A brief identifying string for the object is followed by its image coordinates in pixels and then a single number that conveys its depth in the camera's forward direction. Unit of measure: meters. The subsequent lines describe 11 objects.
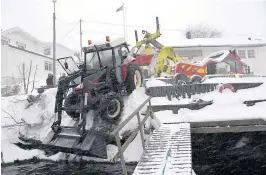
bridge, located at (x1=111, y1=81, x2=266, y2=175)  3.74
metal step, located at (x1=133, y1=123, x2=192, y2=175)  3.75
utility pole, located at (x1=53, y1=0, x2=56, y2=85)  19.26
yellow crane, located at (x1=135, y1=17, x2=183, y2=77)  9.97
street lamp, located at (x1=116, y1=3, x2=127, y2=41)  24.66
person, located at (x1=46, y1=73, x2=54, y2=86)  13.66
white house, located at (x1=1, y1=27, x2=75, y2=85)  21.30
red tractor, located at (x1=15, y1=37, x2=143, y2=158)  5.19
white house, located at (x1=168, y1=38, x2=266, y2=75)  23.17
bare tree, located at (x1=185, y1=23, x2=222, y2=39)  48.19
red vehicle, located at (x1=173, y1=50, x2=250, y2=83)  9.77
